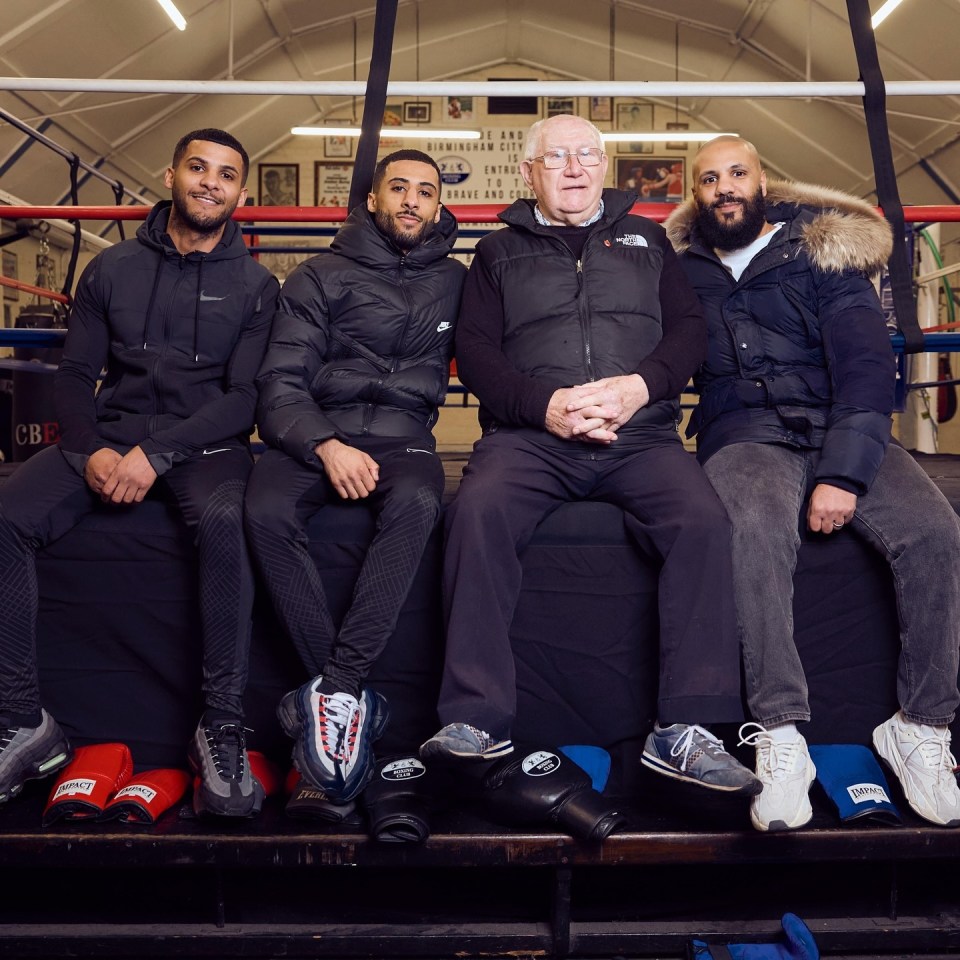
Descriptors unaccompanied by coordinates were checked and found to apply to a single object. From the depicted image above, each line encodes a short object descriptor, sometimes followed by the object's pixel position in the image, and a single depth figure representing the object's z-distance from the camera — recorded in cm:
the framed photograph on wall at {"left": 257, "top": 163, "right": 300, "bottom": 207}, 1093
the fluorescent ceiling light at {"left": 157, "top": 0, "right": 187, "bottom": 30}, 727
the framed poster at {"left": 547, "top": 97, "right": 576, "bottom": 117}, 1090
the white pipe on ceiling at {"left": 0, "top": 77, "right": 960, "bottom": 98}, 240
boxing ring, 164
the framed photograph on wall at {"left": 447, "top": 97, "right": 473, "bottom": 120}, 1095
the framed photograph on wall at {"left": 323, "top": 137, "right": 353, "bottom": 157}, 1102
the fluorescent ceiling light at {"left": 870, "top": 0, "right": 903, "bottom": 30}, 704
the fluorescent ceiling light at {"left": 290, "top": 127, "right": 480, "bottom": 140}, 775
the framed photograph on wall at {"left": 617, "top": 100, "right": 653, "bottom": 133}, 1090
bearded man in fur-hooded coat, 171
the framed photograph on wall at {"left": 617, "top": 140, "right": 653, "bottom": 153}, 1084
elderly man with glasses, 165
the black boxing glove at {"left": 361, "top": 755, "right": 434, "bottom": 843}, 161
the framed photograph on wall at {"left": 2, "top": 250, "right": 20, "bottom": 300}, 891
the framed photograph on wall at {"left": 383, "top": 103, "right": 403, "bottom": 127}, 1077
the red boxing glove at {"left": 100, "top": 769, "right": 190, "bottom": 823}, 168
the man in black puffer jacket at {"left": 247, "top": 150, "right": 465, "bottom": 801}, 171
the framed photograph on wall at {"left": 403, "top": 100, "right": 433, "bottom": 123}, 1083
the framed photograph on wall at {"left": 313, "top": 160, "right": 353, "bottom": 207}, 1095
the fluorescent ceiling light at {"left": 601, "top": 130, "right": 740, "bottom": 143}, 804
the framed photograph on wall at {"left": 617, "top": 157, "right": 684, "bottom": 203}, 1080
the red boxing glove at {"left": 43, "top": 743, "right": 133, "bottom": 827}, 169
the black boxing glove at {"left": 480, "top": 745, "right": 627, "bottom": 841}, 162
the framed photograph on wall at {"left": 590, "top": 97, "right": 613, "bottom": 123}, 1083
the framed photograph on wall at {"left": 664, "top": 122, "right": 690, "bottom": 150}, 1087
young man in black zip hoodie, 178
